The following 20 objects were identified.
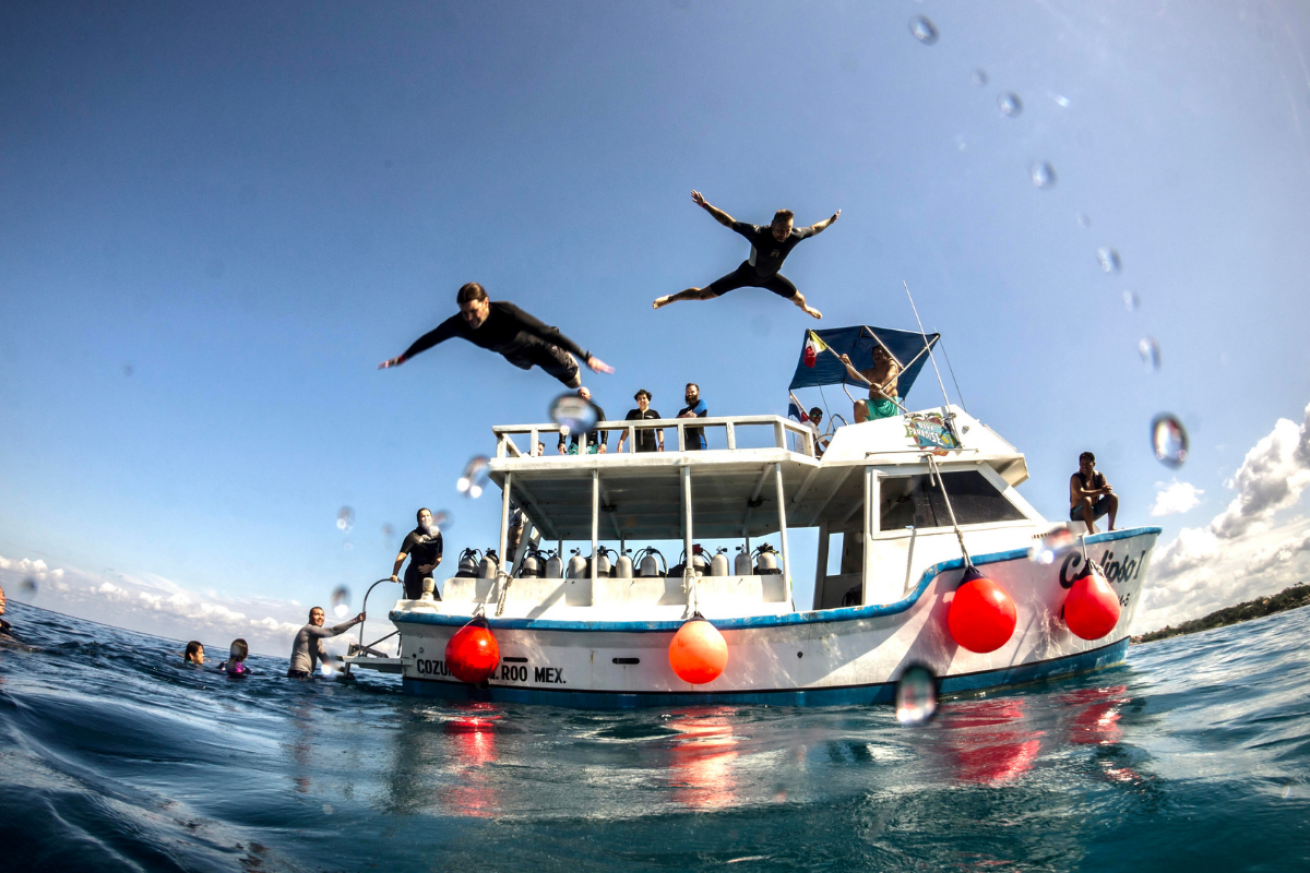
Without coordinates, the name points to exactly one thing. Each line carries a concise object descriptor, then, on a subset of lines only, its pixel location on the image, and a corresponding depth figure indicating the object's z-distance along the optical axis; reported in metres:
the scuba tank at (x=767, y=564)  8.46
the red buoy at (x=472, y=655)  7.53
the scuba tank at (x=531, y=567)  8.96
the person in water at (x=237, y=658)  9.59
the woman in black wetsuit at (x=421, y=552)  9.23
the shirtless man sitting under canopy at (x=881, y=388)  9.39
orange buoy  6.82
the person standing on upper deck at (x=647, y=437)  8.80
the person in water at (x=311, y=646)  9.84
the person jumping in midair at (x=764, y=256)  6.35
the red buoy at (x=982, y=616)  6.62
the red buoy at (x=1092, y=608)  6.97
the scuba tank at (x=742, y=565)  8.57
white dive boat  7.33
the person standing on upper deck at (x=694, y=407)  9.62
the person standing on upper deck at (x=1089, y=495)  7.96
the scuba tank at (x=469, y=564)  8.95
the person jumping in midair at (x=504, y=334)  5.09
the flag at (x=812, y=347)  11.51
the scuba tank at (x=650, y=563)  8.55
